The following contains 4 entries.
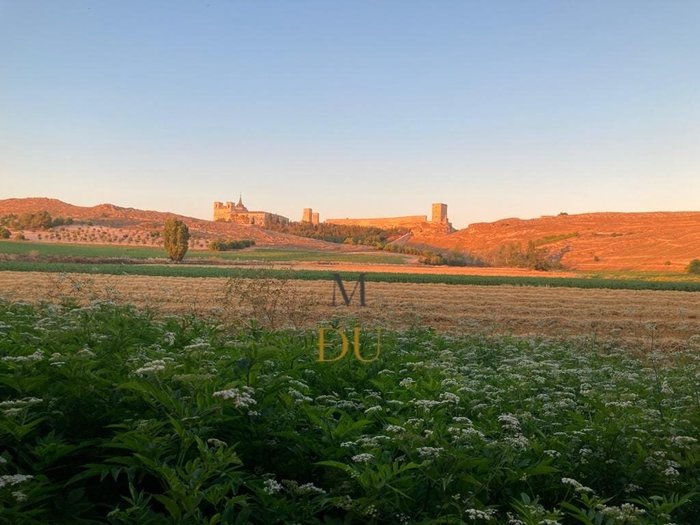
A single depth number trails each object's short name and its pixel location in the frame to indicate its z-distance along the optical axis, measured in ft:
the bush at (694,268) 206.30
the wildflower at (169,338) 17.18
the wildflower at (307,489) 10.46
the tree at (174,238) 223.10
